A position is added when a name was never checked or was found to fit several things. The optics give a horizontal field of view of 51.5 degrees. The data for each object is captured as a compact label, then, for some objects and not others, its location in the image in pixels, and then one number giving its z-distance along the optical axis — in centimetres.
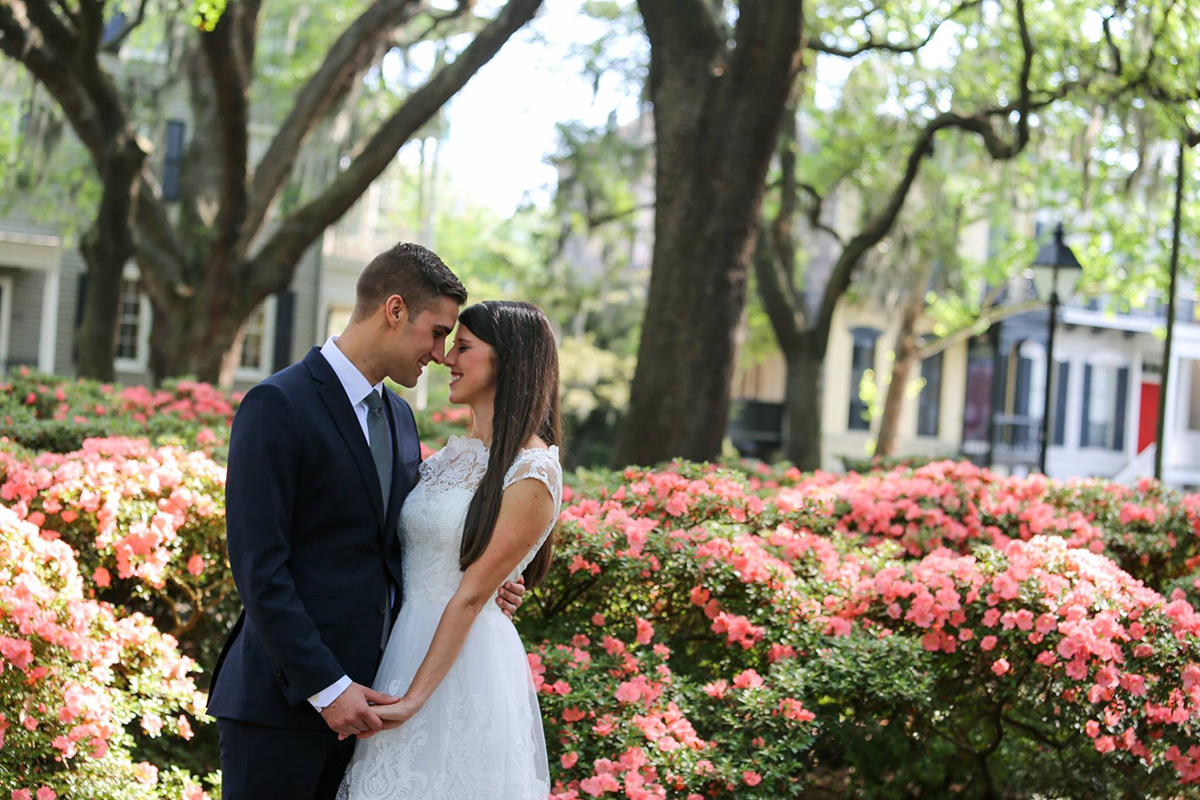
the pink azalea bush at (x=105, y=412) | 709
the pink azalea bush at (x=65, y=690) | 390
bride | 327
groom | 307
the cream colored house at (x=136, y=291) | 2347
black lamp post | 1507
